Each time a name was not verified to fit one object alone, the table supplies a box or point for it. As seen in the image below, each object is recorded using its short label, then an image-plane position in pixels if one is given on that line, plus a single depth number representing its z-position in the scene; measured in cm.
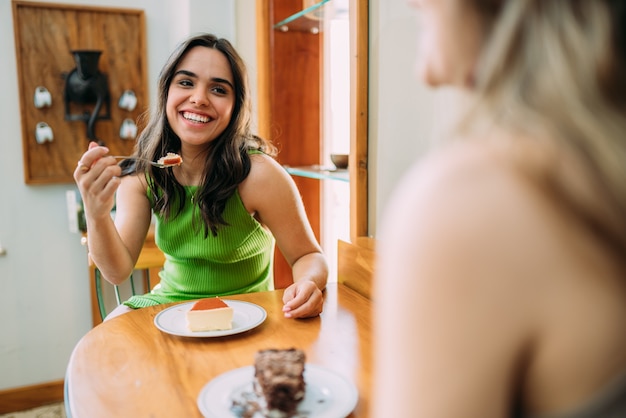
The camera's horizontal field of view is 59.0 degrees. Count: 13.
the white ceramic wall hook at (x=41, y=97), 271
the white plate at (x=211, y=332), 117
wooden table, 89
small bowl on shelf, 187
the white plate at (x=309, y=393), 83
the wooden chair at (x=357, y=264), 147
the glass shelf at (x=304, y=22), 198
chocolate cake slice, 82
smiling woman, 172
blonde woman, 40
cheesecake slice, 118
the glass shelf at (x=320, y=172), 172
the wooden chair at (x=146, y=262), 261
